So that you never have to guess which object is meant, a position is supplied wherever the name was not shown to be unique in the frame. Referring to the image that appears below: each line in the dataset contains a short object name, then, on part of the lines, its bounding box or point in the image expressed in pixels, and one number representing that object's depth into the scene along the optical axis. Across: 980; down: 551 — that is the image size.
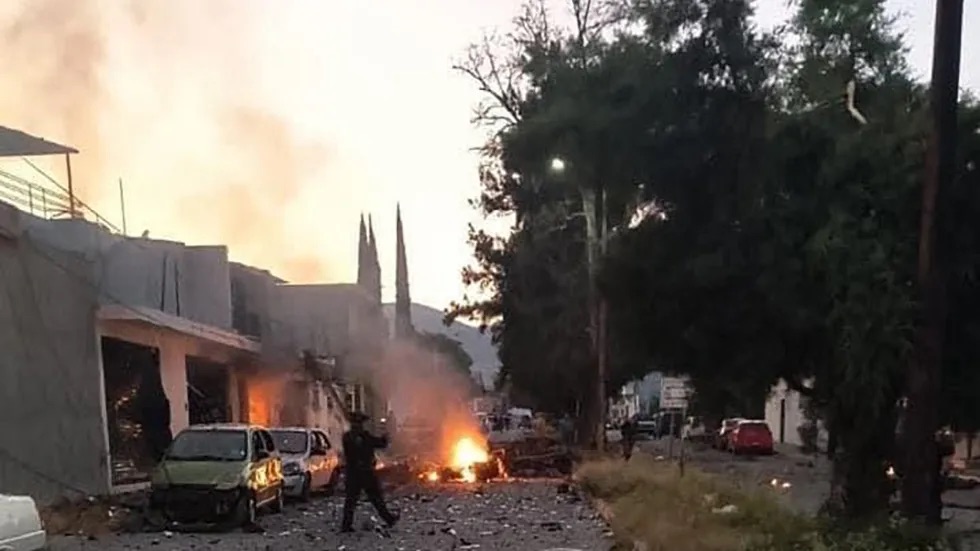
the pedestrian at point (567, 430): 54.74
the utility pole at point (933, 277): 11.45
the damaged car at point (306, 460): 25.12
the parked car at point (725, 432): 53.80
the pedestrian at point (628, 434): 36.63
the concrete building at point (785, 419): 62.11
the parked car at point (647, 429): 69.41
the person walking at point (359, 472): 18.75
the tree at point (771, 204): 14.58
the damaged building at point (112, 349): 21.30
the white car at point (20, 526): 8.95
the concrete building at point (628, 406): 103.38
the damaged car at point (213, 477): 19.08
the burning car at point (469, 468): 35.09
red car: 49.53
